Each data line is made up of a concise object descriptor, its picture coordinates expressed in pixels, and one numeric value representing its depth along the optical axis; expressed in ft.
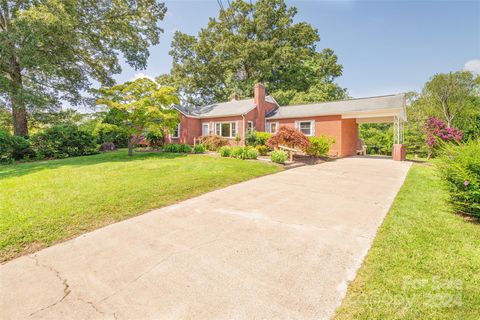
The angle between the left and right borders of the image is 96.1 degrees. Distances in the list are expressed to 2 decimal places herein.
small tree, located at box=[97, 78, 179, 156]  39.96
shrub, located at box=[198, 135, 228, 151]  55.67
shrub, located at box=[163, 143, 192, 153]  51.29
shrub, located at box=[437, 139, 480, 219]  13.61
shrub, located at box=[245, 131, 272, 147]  50.70
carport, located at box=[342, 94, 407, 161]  45.39
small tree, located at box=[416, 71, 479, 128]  90.53
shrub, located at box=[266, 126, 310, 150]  41.81
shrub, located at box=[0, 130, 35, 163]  41.04
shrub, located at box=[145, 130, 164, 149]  61.58
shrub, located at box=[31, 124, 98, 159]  45.47
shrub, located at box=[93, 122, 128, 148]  40.41
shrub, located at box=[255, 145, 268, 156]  48.37
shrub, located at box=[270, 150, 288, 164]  36.35
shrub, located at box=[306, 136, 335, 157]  44.93
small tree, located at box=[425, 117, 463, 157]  51.19
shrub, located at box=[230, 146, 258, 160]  39.55
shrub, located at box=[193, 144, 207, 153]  49.98
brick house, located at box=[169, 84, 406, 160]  48.58
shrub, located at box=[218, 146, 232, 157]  42.47
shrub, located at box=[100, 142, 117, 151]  58.00
